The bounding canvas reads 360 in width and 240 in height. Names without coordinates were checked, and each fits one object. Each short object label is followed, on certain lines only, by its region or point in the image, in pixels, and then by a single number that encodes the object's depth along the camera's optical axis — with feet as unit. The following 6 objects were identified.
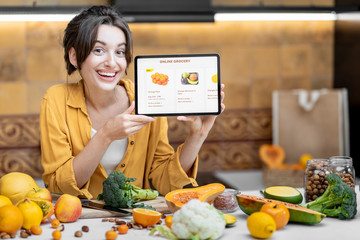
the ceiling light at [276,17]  10.68
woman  5.72
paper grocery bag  10.44
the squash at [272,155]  10.29
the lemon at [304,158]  9.97
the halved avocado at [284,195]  4.81
